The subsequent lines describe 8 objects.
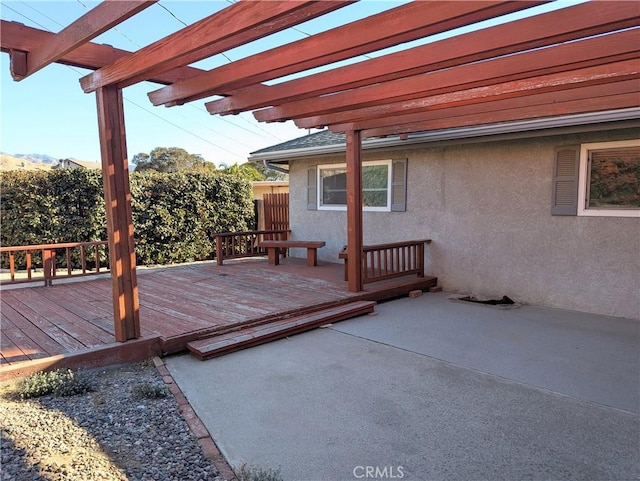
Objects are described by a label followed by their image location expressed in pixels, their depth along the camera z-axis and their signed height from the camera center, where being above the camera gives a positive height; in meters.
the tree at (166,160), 30.91 +3.46
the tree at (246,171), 18.43 +1.61
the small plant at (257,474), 2.02 -1.39
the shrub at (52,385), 2.96 -1.32
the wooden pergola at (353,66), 2.36 +1.04
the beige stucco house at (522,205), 4.99 -0.08
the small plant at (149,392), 3.01 -1.38
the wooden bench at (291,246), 7.85 -0.88
